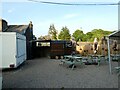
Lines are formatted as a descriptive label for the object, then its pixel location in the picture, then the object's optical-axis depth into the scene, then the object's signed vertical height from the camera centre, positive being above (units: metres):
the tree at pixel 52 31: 23.37 +3.13
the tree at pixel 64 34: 21.53 +2.11
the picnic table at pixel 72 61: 6.89 -1.49
